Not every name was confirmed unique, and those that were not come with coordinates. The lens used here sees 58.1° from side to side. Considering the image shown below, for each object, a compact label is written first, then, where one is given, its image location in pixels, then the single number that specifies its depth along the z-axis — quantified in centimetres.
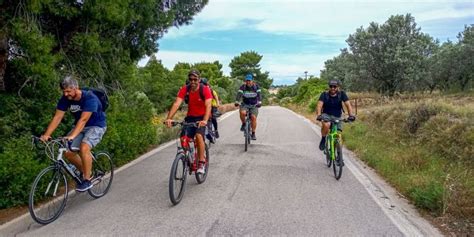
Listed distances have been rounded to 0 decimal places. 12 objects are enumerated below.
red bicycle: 635
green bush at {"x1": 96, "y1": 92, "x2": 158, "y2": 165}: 923
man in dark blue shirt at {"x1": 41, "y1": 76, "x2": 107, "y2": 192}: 613
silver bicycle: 570
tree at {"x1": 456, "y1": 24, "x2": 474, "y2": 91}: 4531
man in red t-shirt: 719
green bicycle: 840
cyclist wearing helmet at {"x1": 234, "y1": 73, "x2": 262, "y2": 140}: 1227
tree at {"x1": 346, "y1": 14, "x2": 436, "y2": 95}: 4109
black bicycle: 1159
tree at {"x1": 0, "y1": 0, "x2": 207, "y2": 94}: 704
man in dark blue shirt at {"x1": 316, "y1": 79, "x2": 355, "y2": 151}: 905
